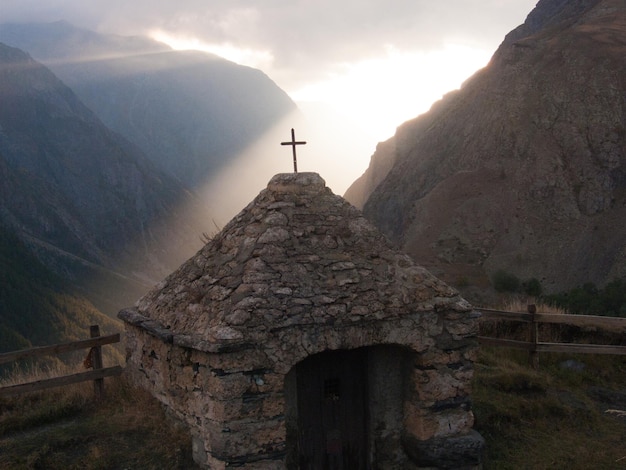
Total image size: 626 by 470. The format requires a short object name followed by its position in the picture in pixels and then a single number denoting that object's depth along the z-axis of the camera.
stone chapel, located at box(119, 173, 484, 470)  5.49
